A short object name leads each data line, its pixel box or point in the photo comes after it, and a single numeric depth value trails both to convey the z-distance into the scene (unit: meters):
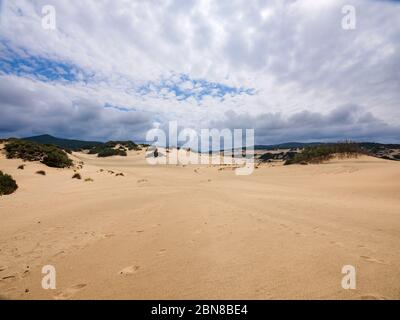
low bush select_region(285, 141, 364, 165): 22.52
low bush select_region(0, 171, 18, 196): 10.23
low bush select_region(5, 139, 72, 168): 21.11
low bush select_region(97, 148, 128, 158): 45.19
